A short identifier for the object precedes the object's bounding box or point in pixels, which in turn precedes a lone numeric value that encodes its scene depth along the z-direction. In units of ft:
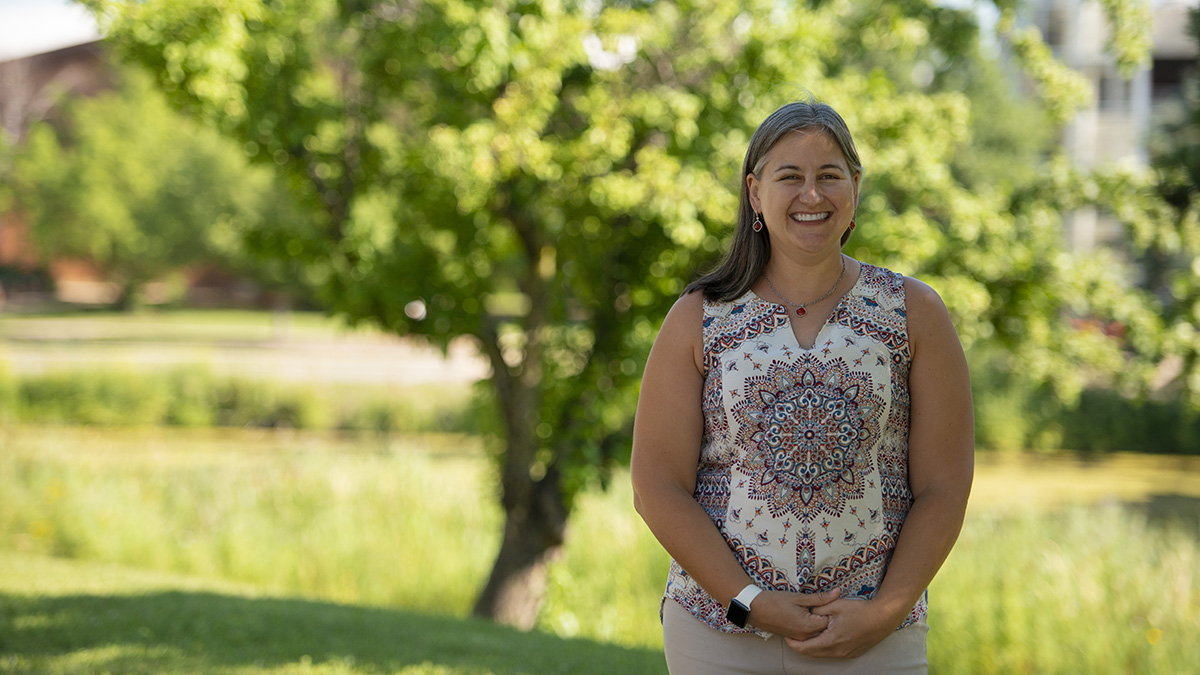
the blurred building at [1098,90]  94.32
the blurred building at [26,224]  143.13
